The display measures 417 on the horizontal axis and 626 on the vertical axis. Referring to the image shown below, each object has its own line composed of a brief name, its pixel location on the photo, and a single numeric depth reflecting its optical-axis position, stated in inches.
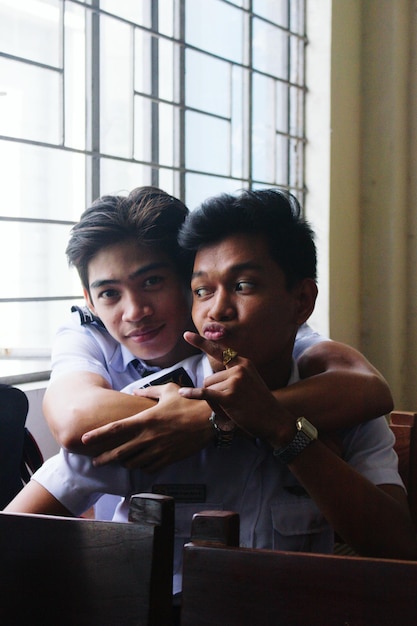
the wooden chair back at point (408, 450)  64.5
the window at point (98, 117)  94.7
